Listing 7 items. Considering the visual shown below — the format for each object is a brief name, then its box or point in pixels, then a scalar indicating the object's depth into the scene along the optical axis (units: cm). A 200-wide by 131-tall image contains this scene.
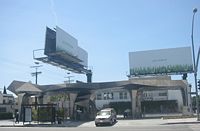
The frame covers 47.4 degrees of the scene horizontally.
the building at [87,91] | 3418
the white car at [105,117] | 2460
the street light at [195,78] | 2483
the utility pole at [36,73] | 5956
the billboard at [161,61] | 4823
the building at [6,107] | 4739
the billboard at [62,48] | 4031
